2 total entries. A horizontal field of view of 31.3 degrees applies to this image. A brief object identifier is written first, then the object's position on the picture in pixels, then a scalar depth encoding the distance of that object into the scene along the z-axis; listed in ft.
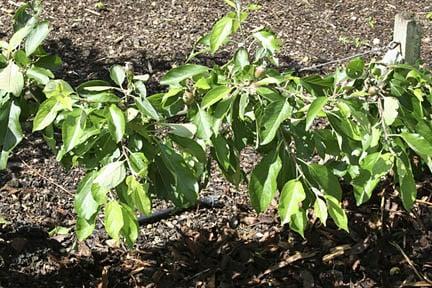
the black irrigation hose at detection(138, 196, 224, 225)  13.07
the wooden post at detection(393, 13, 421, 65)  12.07
